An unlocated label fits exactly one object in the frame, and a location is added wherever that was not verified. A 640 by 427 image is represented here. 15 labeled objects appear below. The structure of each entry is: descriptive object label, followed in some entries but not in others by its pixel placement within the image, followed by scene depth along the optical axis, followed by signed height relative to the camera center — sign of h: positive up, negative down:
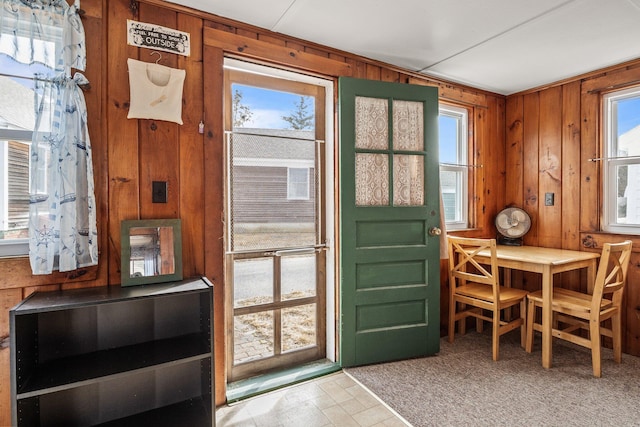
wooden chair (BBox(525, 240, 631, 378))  2.33 -0.70
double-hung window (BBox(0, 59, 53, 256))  1.58 +0.29
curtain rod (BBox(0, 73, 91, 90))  1.53 +0.62
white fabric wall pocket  1.79 +0.64
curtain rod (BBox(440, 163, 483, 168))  3.22 +0.43
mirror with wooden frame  1.70 -0.21
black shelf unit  1.40 -0.68
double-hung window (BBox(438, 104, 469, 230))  3.27 +0.43
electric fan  3.29 -0.15
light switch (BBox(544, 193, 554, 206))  3.20 +0.10
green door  2.44 -0.08
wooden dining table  2.49 -0.41
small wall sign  1.81 +0.95
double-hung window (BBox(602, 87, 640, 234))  2.75 +0.39
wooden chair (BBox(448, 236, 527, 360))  2.62 -0.69
